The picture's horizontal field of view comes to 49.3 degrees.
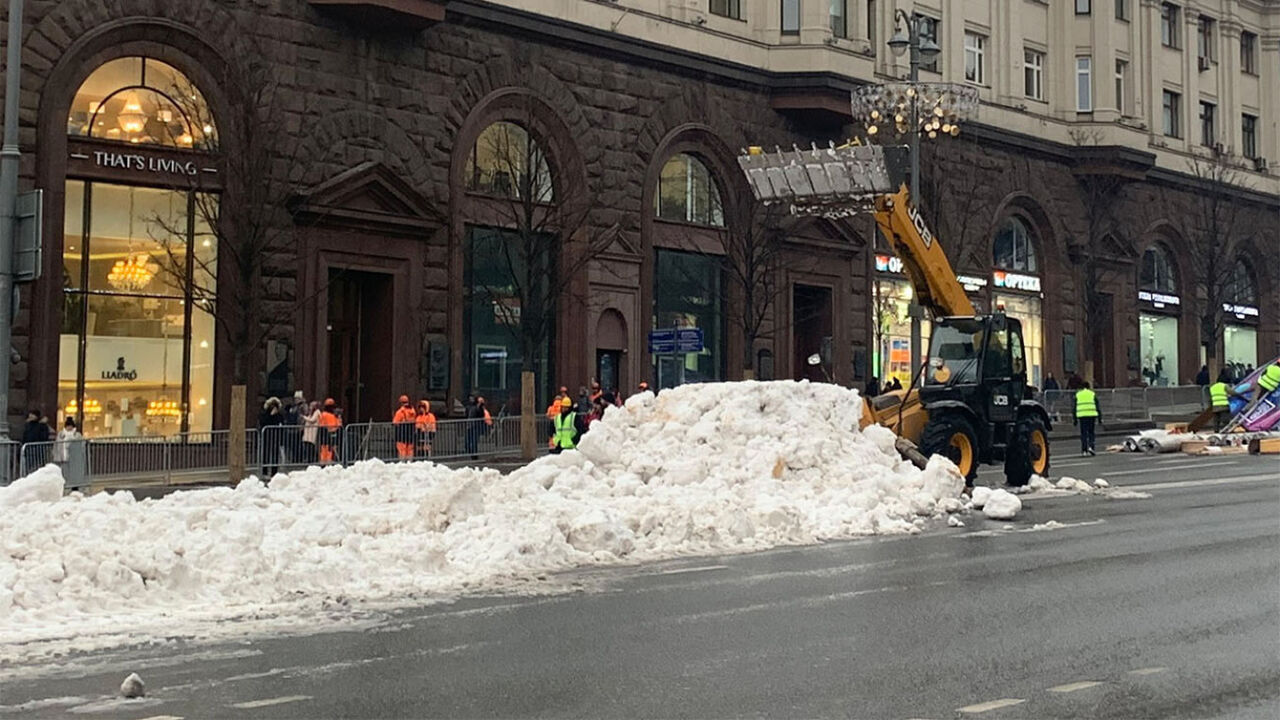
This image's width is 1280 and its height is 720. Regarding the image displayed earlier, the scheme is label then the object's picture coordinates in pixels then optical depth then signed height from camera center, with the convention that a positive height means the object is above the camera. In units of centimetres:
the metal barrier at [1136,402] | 4481 +23
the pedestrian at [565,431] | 2911 -53
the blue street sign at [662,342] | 3297 +154
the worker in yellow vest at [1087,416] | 3478 -18
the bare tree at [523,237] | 3278 +408
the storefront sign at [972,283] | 4719 +426
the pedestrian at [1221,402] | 3656 +19
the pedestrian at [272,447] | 2505 -78
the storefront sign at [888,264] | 4444 +459
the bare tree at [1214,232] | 5591 +745
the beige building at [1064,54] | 3941 +1238
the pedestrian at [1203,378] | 5200 +117
